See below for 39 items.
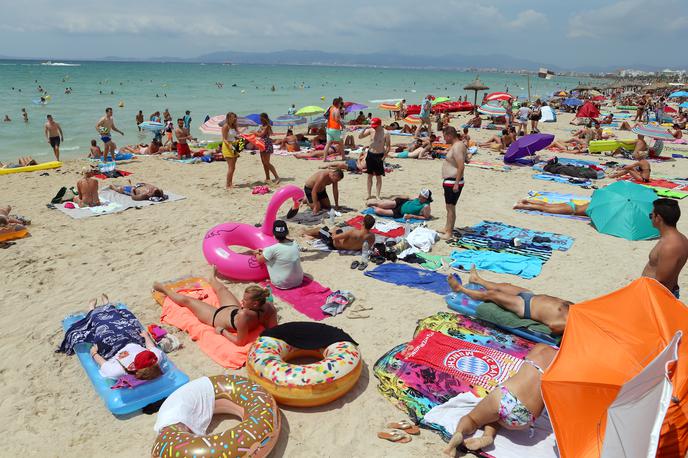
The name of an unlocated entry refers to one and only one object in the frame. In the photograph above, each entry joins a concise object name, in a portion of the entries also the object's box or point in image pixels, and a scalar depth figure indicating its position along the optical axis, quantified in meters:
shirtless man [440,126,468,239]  6.72
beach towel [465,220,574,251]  7.18
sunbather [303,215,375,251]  6.71
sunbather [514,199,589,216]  8.55
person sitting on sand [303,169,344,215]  8.34
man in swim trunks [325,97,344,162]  11.66
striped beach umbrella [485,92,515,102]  20.22
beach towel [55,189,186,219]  8.71
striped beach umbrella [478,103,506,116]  19.26
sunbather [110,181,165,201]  9.47
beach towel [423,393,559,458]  3.22
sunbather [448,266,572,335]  4.41
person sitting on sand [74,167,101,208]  8.94
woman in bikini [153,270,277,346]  4.44
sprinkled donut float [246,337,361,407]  3.59
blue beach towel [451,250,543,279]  6.20
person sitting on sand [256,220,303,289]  5.61
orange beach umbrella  2.65
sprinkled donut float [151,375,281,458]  2.92
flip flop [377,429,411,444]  3.40
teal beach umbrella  7.36
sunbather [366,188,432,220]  8.38
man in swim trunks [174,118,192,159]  13.93
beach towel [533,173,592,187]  11.15
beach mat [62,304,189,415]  3.66
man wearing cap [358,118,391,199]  8.95
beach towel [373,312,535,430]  3.73
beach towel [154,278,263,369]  4.34
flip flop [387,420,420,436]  3.47
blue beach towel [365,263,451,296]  5.74
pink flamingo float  5.98
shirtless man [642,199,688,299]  4.12
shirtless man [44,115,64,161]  13.20
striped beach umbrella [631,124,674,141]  12.29
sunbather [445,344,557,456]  3.22
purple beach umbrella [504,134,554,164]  13.43
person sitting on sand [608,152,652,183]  10.82
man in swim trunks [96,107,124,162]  12.95
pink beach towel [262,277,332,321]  5.21
